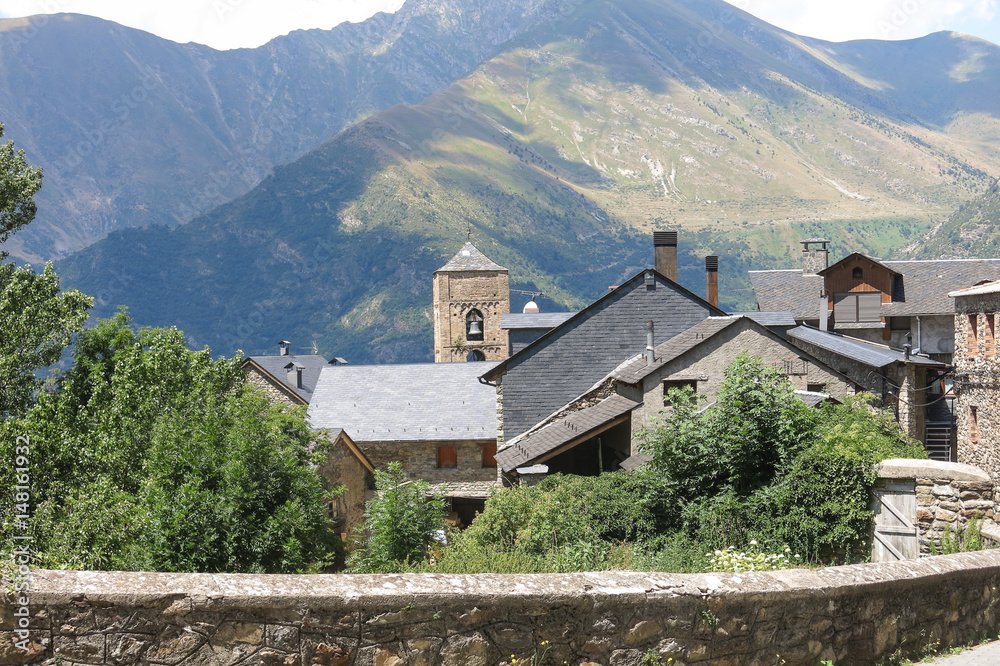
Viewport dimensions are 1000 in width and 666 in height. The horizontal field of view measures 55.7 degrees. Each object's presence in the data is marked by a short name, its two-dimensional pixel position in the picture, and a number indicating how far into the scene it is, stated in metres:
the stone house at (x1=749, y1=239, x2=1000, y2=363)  45.62
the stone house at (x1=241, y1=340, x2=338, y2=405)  50.53
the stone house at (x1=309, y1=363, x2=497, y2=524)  38.72
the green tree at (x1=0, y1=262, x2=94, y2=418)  21.45
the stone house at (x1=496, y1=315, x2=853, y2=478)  22.80
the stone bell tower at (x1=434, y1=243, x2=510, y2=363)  67.44
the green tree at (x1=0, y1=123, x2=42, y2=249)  24.52
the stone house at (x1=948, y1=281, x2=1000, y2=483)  25.94
